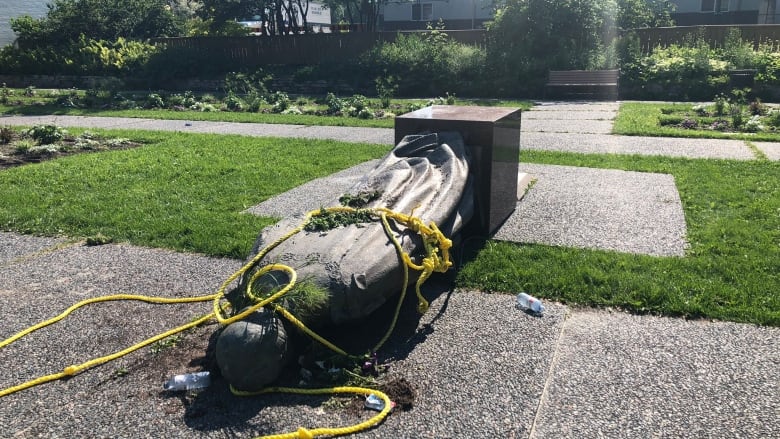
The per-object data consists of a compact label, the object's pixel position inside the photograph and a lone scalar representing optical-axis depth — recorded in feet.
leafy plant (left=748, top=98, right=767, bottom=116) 45.91
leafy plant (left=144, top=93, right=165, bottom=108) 61.11
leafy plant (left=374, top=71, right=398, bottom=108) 62.45
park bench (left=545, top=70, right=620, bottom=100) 60.39
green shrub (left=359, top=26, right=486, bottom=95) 67.36
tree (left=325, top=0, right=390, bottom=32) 99.81
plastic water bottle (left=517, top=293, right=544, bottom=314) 14.14
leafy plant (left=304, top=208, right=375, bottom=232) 13.39
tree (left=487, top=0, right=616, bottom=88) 65.57
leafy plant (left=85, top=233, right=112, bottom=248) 19.71
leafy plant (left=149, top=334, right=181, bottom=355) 12.91
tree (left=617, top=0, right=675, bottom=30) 80.84
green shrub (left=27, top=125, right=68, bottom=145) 37.45
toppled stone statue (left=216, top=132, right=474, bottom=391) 10.87
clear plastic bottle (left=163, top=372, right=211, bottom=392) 11.31
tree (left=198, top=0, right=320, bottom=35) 92.73
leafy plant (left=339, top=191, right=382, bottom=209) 14.62
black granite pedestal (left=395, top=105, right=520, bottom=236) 18.51
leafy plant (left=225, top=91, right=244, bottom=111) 58.54
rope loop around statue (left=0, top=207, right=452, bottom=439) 10.92
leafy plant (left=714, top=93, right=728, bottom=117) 46.55
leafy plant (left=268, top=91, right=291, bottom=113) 56.20
